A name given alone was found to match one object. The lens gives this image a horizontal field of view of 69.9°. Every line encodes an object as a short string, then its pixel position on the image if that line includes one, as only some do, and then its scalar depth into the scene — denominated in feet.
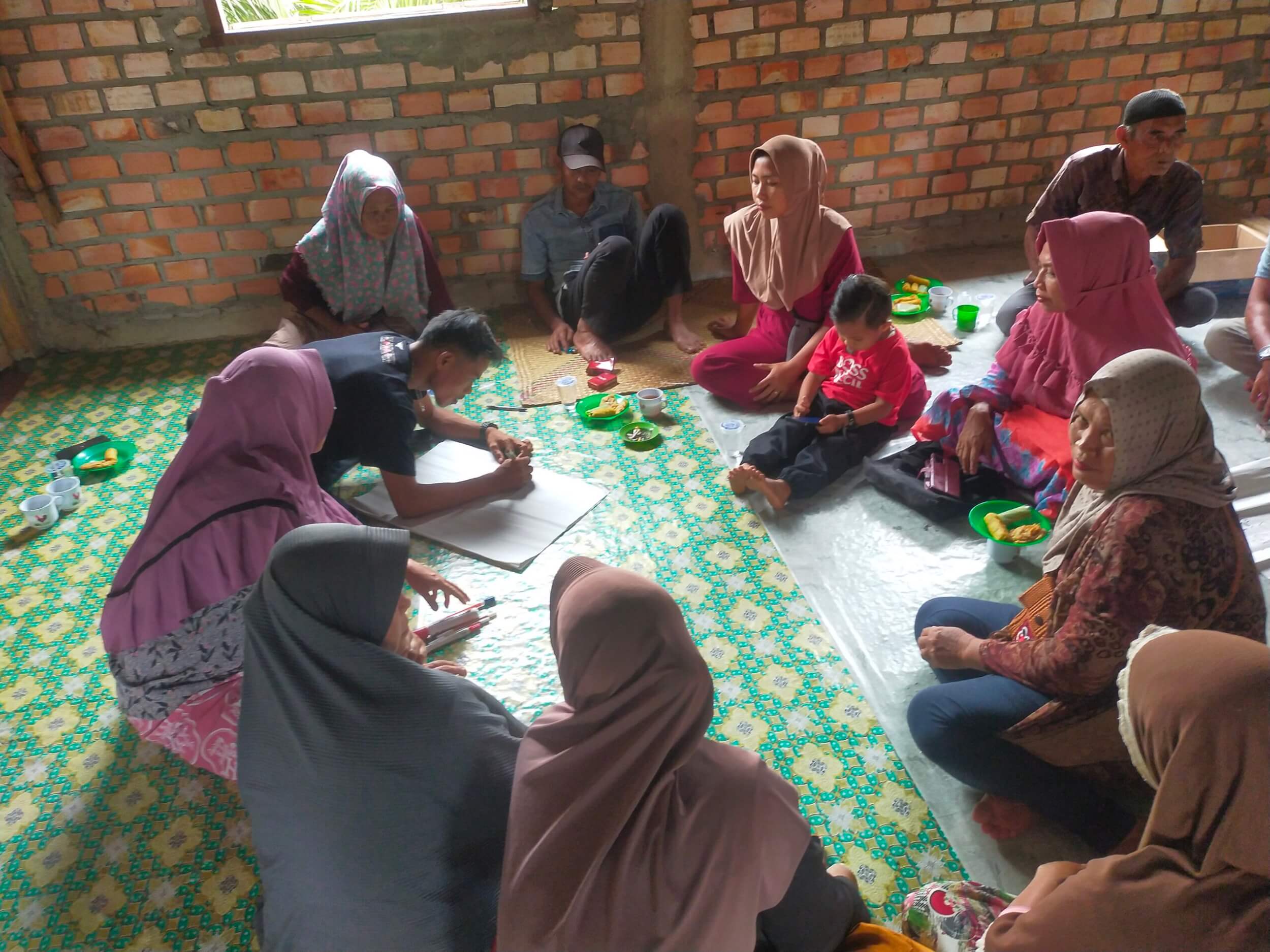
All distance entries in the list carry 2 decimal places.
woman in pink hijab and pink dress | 8.54
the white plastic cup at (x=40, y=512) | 9.46
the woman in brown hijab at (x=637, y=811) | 3.82
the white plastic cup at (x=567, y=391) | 11.47
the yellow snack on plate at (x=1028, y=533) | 8.16
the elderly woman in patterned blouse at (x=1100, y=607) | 5.29
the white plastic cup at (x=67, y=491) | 9.79
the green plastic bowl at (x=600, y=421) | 10.98
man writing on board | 8.41
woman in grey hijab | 4.45
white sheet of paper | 8.90
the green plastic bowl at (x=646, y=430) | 10.52
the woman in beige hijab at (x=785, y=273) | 10.69
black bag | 8.95
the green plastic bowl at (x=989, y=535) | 8.20
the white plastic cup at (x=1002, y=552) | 8.21
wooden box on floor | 12.18
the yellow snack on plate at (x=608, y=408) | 10.93
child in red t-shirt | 9.40
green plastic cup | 12.41
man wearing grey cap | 12.51
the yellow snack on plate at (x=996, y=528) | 8.18
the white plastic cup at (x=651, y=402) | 10.88
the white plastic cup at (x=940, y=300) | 13.06
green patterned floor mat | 6.00
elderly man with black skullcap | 10.62
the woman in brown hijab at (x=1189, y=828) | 3.60
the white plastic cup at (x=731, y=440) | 10.21
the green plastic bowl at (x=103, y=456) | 10.42
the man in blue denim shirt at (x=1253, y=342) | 9.89
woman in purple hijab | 6.04
